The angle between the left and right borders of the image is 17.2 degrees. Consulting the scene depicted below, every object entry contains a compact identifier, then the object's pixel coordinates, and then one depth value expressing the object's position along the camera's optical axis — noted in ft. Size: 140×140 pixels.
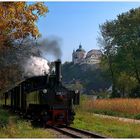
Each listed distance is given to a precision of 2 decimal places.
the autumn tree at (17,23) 66.08
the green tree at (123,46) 217.15
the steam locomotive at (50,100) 76.07
